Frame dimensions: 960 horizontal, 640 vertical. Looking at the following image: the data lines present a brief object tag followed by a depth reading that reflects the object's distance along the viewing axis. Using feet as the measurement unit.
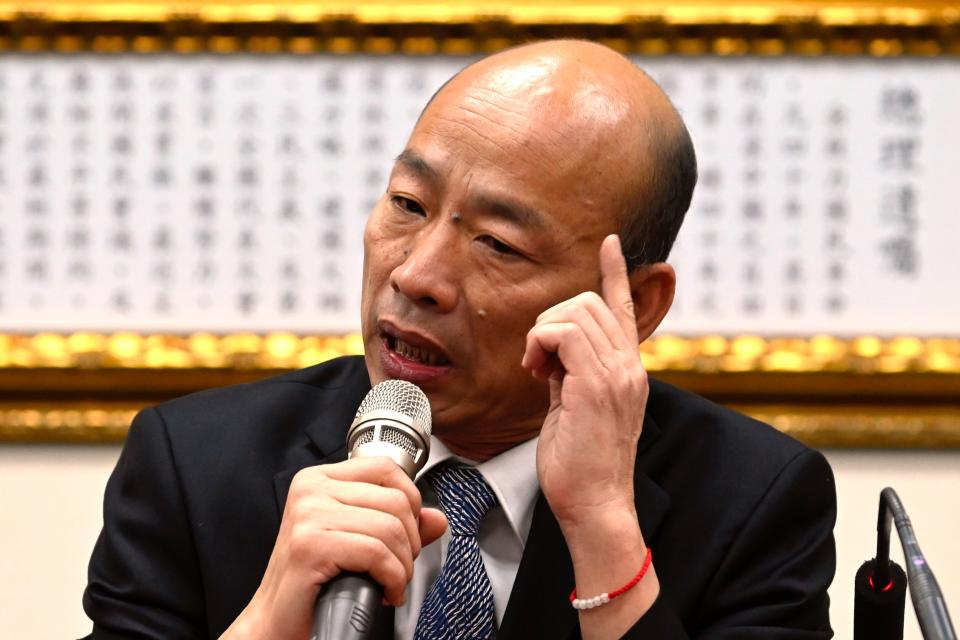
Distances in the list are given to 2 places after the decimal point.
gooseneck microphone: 13.49
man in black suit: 13.39
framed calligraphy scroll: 15.01
